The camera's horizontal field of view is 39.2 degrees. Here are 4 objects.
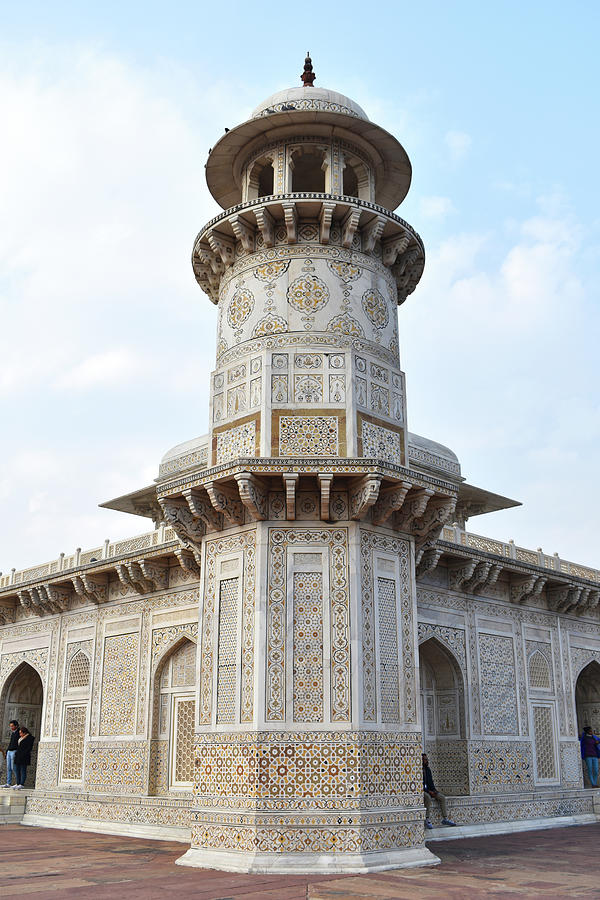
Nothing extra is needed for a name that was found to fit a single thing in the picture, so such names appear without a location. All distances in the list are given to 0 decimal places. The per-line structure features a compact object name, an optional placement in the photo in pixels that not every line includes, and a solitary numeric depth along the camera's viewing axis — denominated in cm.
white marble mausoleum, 1119
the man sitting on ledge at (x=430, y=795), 1446
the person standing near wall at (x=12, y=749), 1967
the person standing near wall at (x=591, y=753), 1911
